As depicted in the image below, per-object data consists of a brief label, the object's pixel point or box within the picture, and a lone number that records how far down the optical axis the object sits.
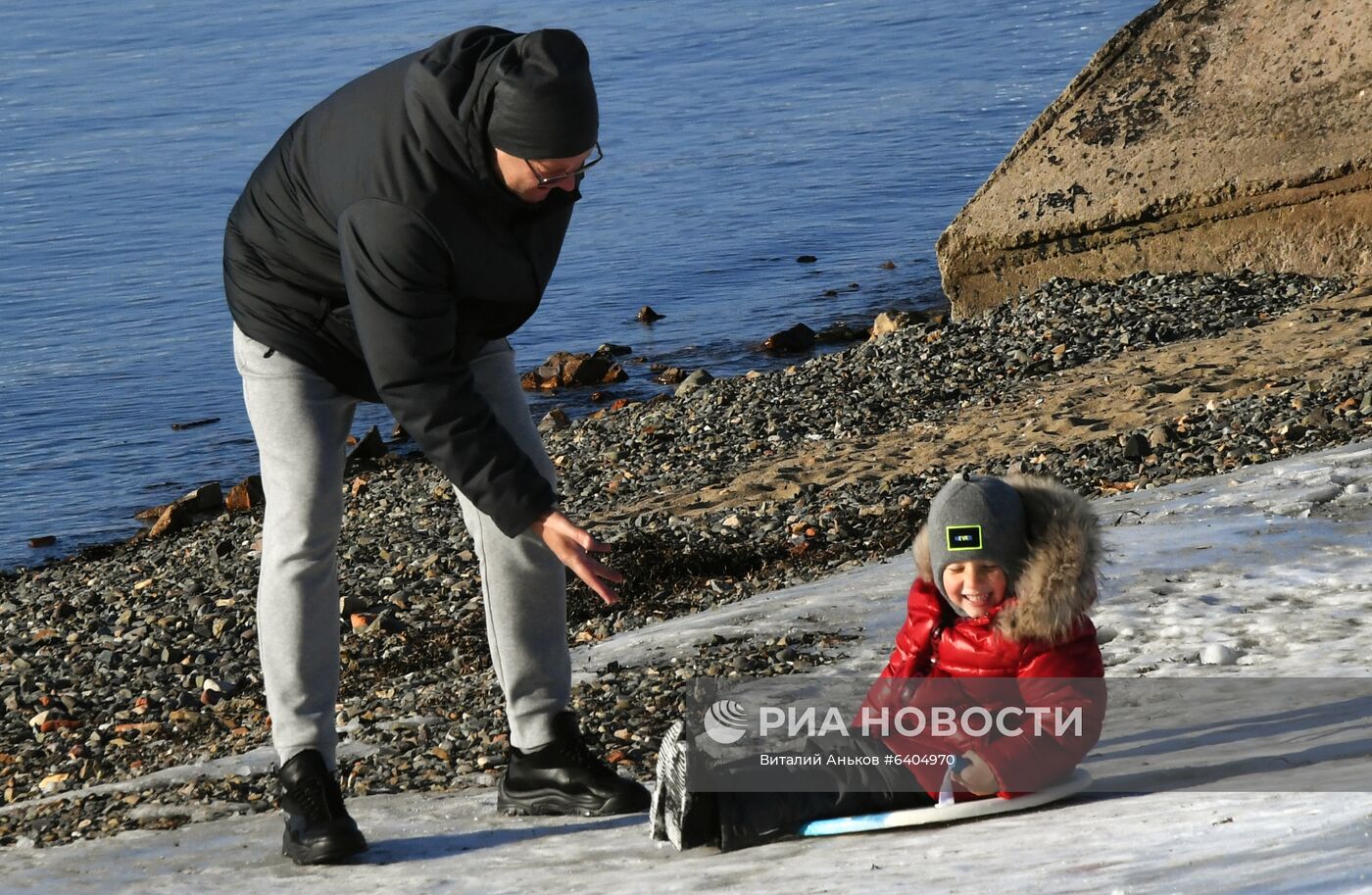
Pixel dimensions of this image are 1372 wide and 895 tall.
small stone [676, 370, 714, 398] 12.69
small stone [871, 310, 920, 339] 14.02
